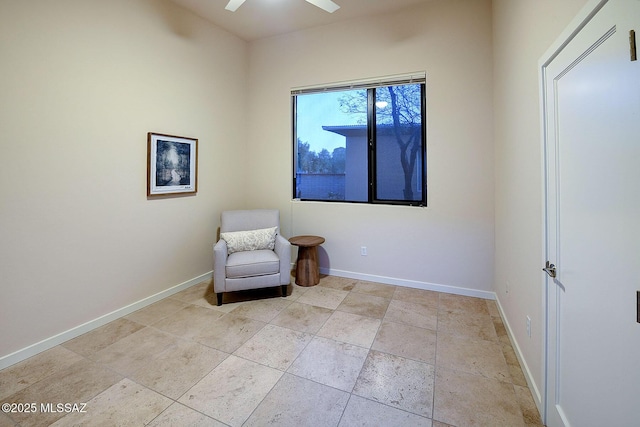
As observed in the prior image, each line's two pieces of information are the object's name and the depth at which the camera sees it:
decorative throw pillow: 3.33
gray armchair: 2.97
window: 3.44
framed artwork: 3.01
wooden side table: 3.57
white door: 0.91
